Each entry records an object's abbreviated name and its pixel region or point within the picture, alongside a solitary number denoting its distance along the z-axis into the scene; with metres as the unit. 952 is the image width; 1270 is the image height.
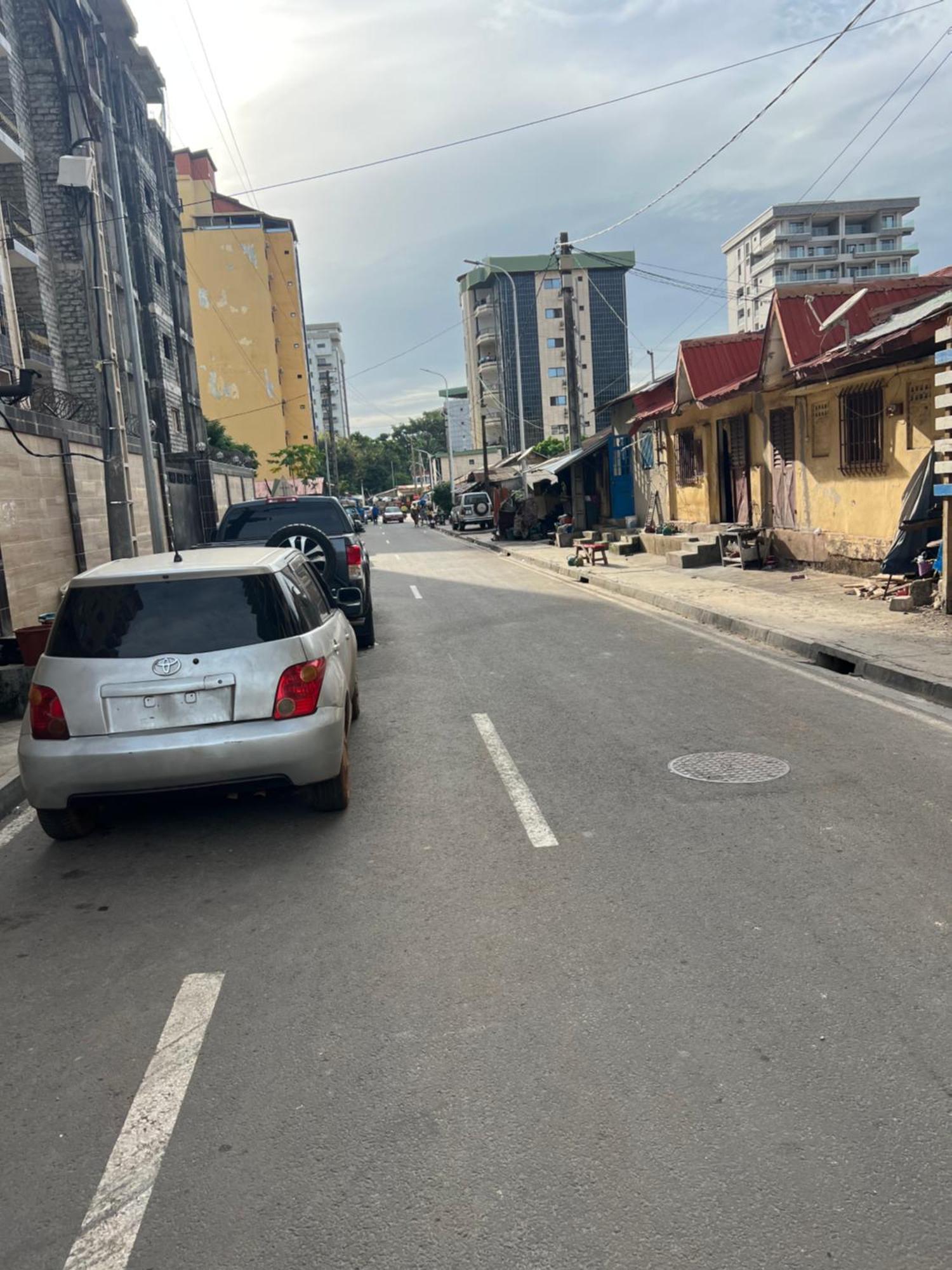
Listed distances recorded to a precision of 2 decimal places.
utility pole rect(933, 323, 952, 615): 10.94
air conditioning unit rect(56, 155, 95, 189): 14.15
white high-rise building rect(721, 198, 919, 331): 87.88
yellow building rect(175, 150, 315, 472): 77.44
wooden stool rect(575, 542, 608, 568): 22.93
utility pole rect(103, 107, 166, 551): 16.25
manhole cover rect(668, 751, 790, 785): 6.25
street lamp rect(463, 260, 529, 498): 35.29
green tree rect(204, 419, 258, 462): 51.16
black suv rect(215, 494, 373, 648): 12.02
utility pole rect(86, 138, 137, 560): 14.39
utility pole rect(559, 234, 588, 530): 27.47
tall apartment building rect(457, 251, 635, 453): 92.00
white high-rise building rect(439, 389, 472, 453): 146.50
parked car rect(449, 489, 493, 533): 50.12
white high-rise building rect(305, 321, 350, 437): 184.62
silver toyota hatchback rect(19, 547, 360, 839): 5.22
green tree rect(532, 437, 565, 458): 62.83
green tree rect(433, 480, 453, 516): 67.94
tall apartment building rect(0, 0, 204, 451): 16.80
